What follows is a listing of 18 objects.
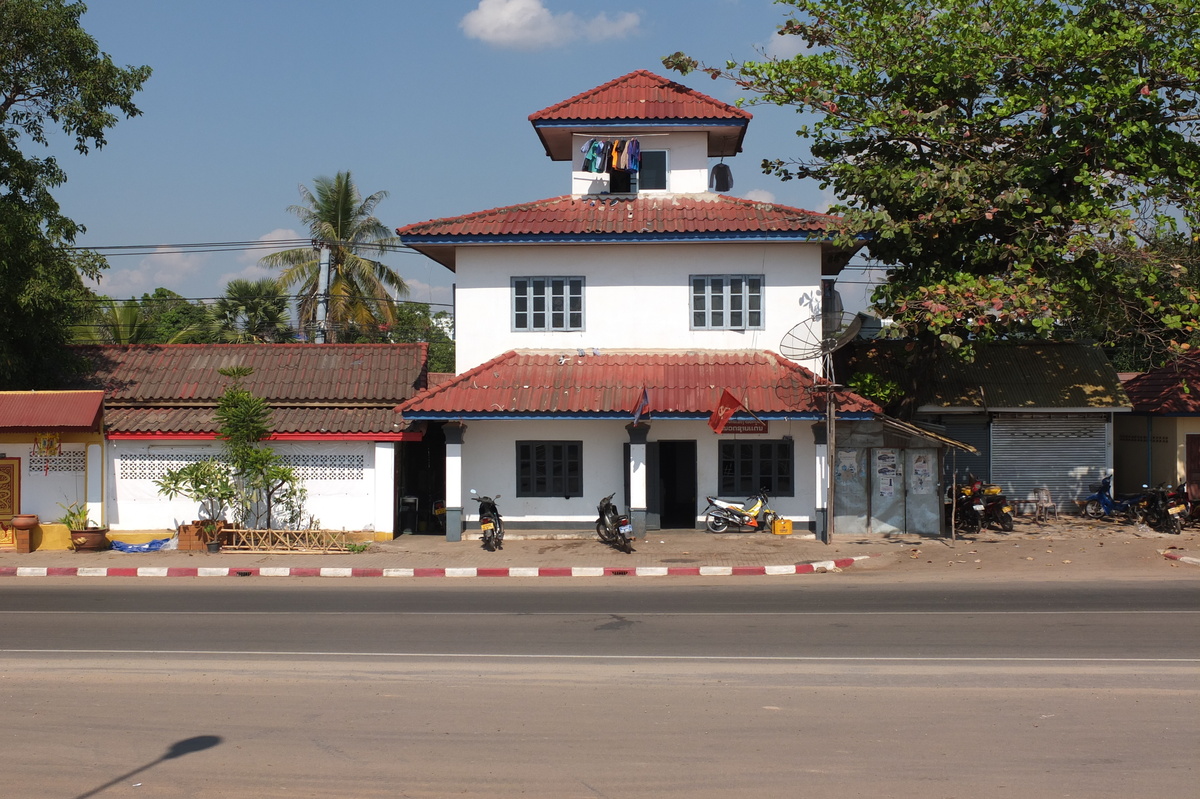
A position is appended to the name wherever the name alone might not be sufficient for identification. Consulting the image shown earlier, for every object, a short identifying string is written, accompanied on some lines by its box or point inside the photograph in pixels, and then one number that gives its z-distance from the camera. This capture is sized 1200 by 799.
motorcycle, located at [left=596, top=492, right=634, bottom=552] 17.98
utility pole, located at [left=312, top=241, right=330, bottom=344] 37.10
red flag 18.30
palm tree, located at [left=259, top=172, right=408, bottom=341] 38.16
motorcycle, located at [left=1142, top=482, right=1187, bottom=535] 19.70
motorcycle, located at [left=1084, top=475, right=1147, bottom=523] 21.25
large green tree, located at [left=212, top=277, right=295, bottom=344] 37.71
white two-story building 19.61
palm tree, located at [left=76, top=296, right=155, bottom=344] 34.69
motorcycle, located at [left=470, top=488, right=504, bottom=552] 18.80
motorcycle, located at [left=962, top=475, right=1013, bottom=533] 20.38
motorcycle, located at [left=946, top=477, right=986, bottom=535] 20.12
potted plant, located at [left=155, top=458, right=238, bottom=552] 19.03
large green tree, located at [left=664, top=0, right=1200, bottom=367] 17.77
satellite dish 20.04
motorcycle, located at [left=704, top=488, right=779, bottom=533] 19.73
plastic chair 21.94
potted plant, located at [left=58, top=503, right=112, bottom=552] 19.12
